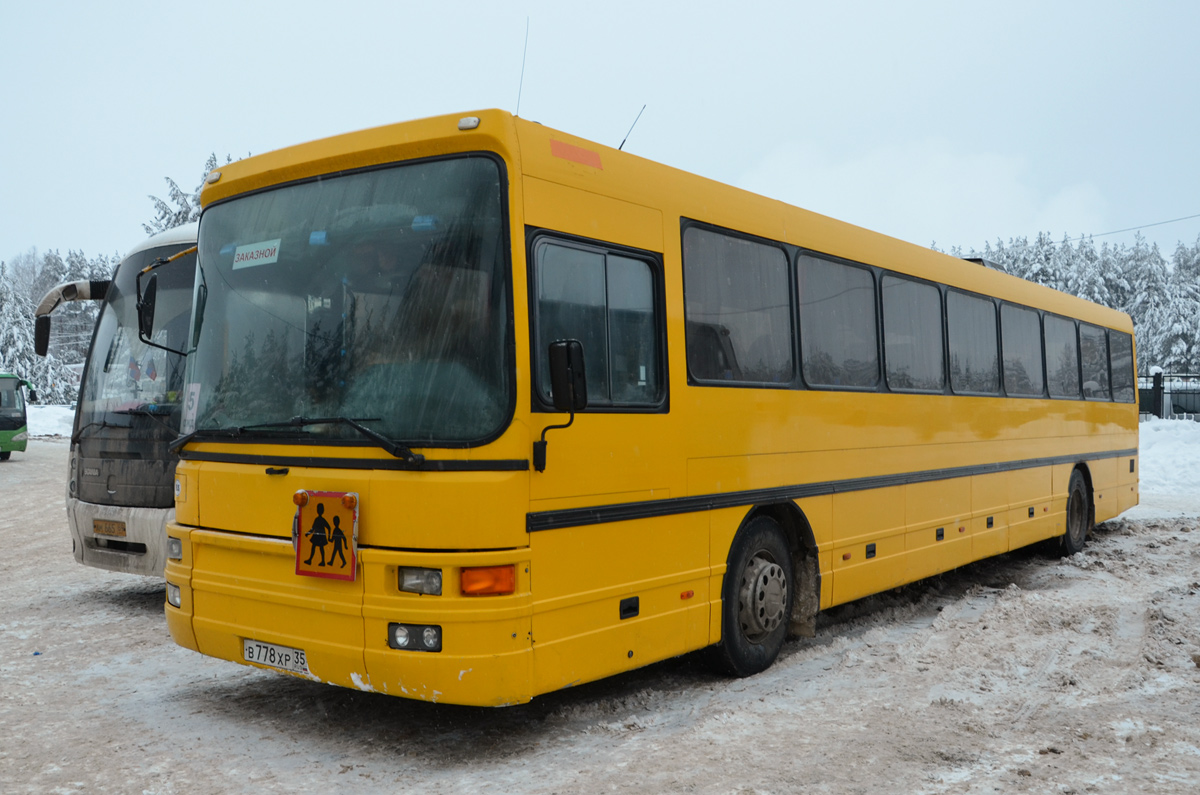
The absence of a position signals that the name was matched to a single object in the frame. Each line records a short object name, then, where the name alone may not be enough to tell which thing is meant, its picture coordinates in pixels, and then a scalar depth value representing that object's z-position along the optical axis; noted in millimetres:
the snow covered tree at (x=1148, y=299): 75062
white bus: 8266
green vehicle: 28406
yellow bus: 4691
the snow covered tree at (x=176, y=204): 43750
